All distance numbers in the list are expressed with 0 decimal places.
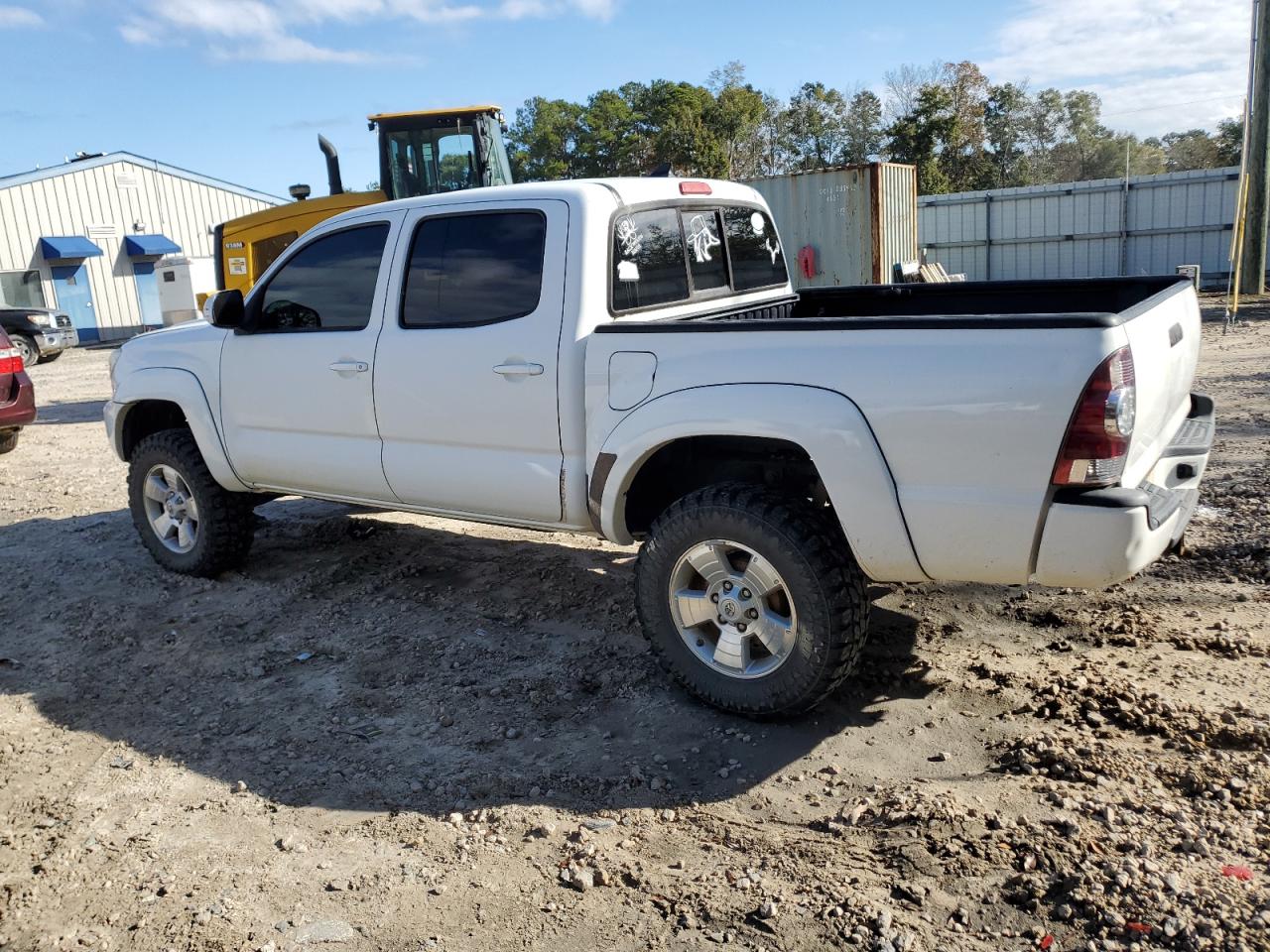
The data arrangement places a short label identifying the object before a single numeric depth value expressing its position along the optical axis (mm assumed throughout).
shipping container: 14633
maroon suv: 9859
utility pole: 18984
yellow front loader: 12148
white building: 28062
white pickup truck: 3346
